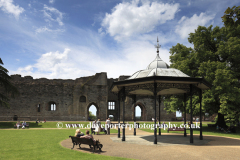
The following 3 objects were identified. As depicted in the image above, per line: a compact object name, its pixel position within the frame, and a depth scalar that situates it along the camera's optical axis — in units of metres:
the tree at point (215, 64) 20.16
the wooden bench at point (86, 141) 9.47
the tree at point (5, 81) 28.62
